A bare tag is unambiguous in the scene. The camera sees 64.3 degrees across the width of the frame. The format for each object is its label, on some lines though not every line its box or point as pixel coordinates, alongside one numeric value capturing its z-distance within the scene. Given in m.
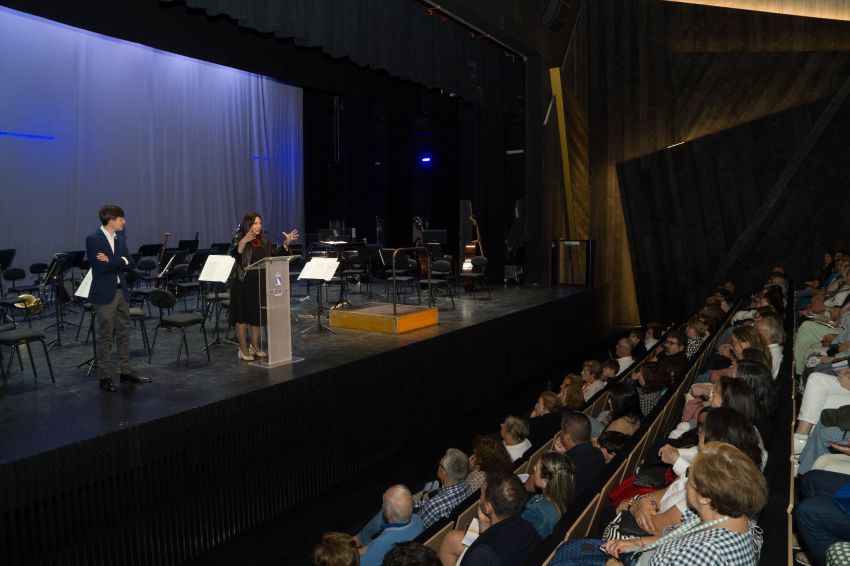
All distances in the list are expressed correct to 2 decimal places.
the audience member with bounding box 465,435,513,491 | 3.74
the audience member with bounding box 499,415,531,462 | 4.27
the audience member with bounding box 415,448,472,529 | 3.49
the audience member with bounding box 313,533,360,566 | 2.39
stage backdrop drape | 9.78
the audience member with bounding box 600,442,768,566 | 2.13
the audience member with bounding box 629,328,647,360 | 7.58
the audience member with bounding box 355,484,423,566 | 3.01
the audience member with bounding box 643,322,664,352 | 7.94
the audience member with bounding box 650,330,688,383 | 5.17
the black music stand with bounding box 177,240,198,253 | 10.88
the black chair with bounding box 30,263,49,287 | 9.23
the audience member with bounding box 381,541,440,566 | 2.22
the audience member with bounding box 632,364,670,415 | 4.99
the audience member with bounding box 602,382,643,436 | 4.56
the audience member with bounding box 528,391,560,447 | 4.62
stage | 3.63
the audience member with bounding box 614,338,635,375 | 6.96
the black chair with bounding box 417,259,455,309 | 9.17
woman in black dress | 5.76
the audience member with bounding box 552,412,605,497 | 3.51
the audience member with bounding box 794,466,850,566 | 2.70
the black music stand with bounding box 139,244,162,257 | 9.93
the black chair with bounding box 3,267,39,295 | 8.39
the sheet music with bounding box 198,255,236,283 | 5.76
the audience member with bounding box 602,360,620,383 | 6.16
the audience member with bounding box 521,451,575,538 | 2.97
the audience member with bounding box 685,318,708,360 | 6.11
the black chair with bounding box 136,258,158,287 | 8.82
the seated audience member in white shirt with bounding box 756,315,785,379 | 4.97
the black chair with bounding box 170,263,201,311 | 7.93
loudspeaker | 11.63
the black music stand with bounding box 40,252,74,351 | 6.72
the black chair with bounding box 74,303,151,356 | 5.93
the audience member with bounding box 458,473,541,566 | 2.52
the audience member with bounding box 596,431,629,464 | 3.85
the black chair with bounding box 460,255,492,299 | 10.02
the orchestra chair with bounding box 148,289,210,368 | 5.72
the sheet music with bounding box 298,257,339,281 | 6.86
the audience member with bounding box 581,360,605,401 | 6.12
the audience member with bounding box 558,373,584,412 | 5.13
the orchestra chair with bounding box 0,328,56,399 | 4.85
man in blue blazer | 4.70
